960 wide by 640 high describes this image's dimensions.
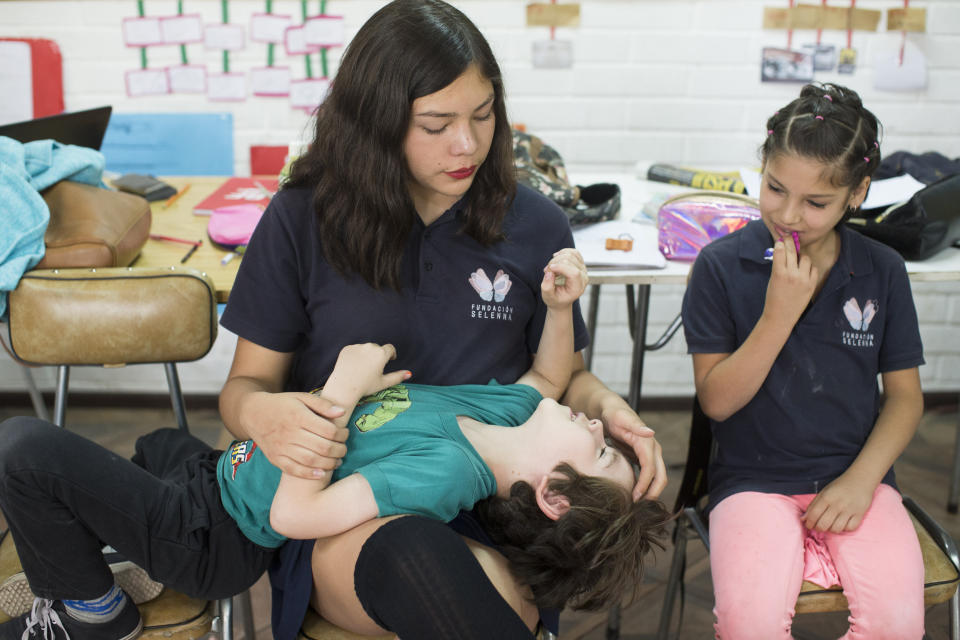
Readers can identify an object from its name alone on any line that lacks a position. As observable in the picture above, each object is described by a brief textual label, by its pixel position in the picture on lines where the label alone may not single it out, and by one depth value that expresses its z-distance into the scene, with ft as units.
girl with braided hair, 4.68
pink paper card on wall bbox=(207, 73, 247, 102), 9.32
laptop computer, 6.12
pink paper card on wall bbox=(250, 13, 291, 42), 9.11
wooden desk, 5.84
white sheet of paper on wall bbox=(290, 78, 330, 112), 9.38
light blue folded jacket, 5.12
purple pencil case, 6.31
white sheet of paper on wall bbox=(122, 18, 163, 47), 9.12
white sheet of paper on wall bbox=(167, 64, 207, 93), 9.27
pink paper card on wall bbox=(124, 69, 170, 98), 9.28
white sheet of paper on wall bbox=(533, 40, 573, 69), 9.29
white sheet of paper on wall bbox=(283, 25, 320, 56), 9.16
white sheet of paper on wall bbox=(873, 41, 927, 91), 9.41
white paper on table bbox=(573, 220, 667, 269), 6.04
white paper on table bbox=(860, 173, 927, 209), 6.63
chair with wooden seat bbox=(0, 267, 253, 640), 4.97
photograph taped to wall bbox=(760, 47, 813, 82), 9.39
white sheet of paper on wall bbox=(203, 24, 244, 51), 9.16
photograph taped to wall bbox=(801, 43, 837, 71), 9.37
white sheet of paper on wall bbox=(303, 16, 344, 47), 9.14
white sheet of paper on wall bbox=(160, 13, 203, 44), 9.11
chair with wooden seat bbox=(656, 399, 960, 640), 4.71
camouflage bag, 6.61
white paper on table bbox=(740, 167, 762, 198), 7.07
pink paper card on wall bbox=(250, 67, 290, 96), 9.32
